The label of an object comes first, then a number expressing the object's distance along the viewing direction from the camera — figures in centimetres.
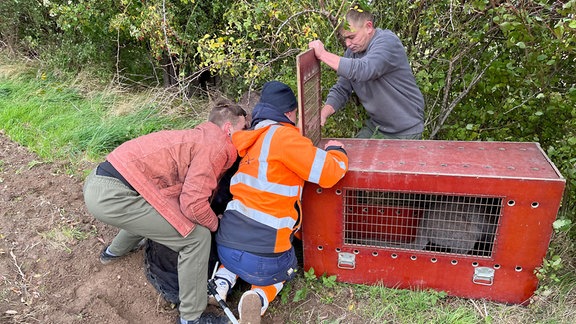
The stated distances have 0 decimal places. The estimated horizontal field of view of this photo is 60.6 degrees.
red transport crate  276
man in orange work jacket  285
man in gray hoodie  337
